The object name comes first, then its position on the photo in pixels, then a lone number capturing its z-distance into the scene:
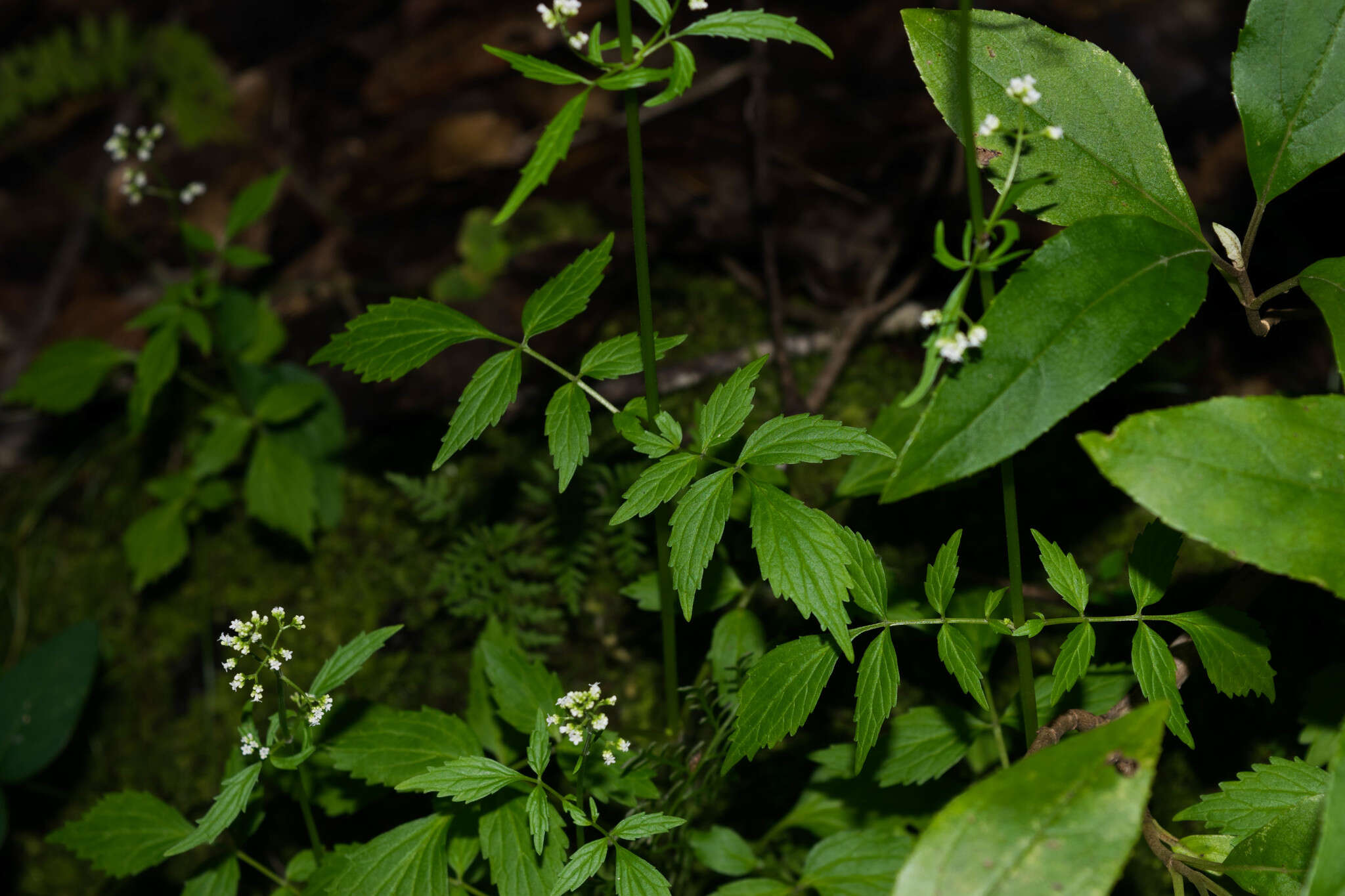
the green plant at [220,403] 0.72
